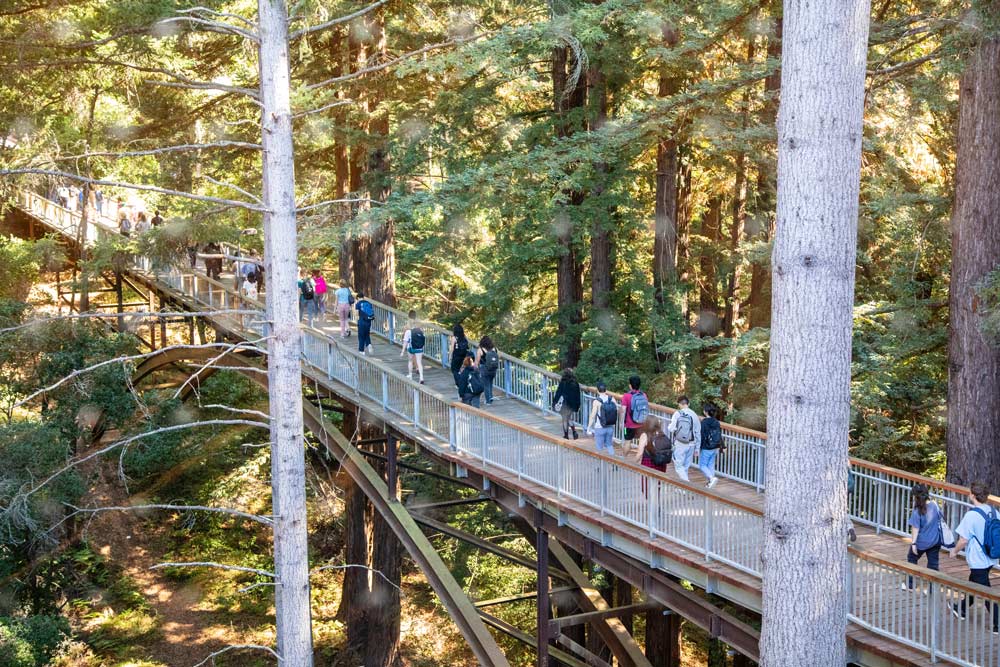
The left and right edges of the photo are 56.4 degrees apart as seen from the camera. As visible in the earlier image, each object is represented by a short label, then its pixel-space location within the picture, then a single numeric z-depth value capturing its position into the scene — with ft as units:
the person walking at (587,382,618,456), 46.11
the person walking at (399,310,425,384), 59.36
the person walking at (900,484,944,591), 31.73
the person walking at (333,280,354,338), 70.28
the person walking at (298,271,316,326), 73.05
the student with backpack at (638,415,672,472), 41.09
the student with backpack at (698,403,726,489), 41.29
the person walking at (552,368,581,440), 48.37
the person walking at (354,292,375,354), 63.98
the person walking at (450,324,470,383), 57.67
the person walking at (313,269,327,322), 75.72
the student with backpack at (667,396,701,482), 41.34
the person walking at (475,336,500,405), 56.75
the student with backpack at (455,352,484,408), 54.70
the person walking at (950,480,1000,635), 30.25
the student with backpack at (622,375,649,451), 45.80
